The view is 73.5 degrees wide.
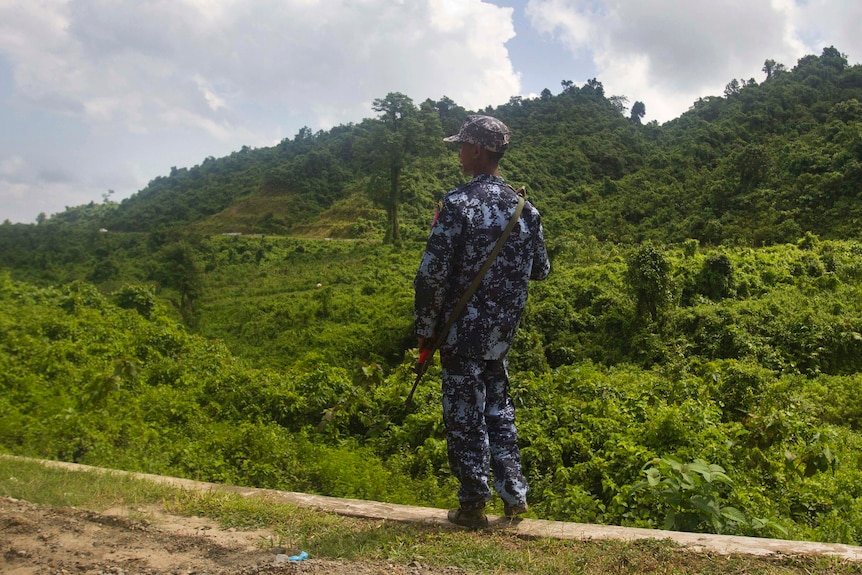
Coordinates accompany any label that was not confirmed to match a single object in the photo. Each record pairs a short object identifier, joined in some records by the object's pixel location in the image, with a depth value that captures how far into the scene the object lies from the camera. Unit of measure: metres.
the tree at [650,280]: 11.48
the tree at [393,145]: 27.83
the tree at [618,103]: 56.06
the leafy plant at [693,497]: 2.70
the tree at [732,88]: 46.59
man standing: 2.63
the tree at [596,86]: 57.33
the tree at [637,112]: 56.72
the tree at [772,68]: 45.25
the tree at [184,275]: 20.55
